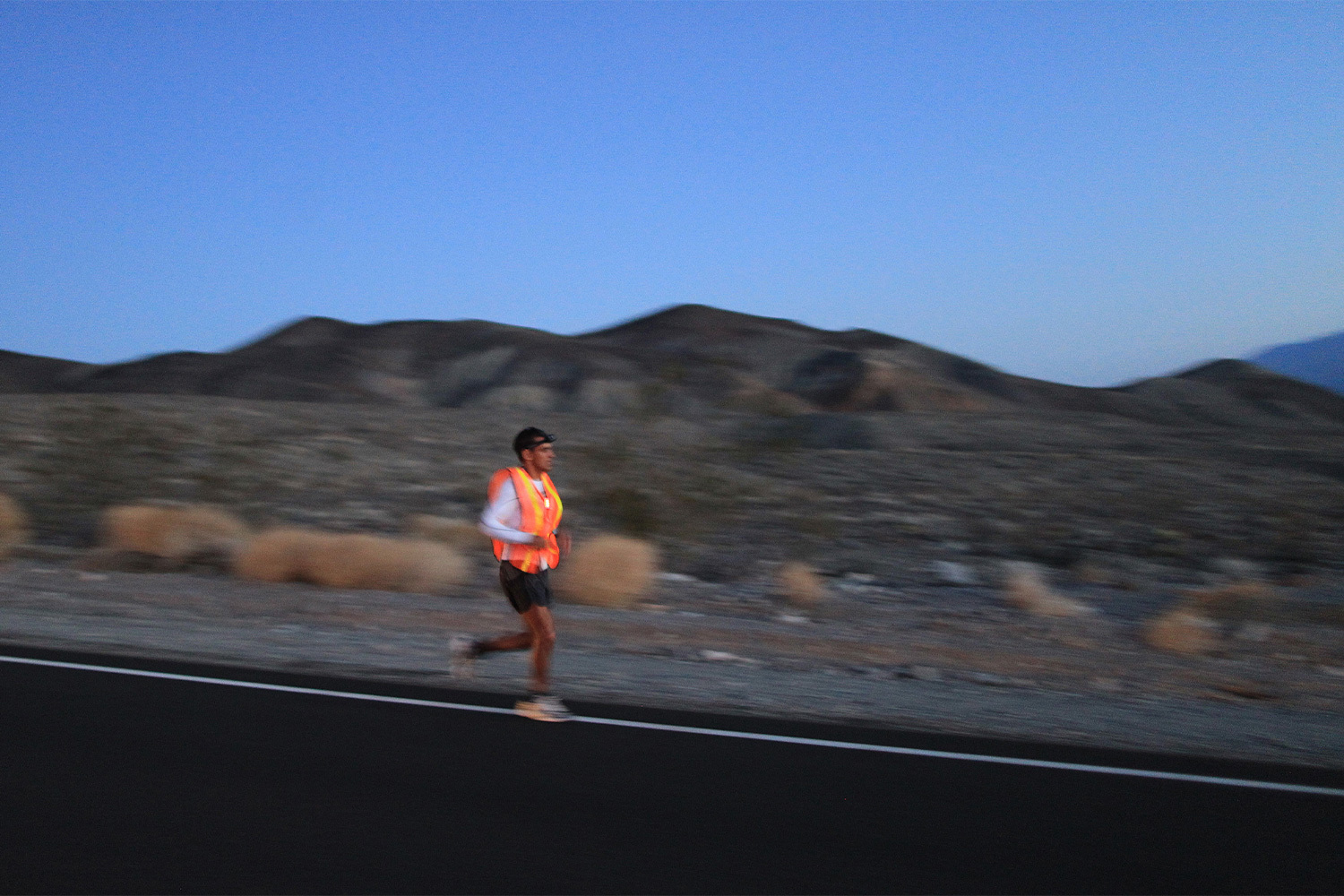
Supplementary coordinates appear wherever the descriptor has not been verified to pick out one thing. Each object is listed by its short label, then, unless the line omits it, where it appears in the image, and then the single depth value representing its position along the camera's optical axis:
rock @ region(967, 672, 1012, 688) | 9.97
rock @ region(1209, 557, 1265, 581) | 19.39
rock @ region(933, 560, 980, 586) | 18.12
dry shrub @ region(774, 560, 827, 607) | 15.43
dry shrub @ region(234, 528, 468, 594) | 15.28
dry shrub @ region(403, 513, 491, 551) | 19.52
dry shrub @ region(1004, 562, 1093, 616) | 15.05
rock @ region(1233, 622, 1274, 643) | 12.95
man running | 7.22
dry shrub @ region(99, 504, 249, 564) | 17.20
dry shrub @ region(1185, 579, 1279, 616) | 14.81
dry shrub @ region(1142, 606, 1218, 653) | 12.23
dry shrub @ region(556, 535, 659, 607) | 14.85
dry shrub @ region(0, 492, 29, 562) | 17.88
